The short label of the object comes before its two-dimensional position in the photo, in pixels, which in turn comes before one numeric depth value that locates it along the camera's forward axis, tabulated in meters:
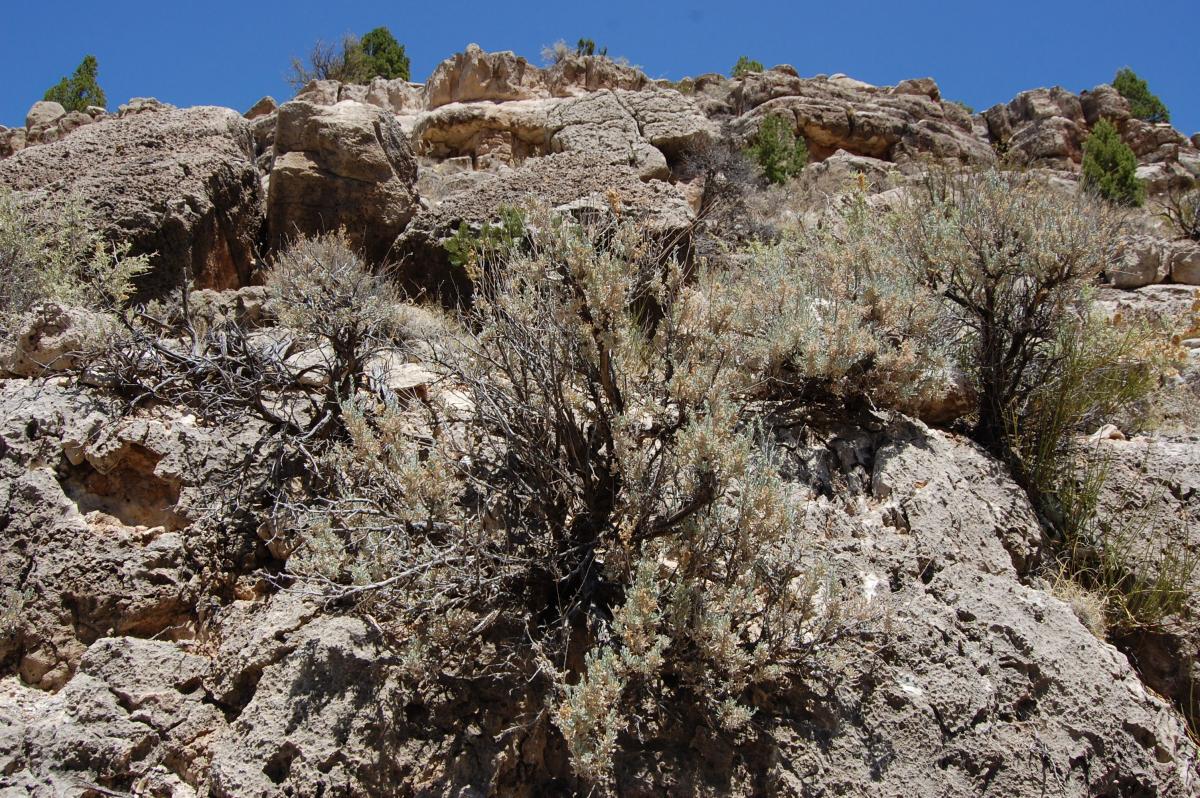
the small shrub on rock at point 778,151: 13.27
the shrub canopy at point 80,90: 18.47
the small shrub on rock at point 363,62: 20.84
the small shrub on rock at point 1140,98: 21.64
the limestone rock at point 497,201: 6.92
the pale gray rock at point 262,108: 18.14
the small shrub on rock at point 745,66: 24.94
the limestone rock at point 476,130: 14.02
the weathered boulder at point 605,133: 9.09
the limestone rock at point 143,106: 8.24
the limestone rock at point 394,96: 17.44
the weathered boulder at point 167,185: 6.41
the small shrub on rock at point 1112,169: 12.81
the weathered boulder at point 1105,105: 20.05
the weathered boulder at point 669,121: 10.34
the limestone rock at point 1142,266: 8.56
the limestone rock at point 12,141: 12.25
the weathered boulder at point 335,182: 7.62
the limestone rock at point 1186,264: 8.59
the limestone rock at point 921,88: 21.38
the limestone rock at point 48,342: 4.30
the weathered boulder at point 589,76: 17.03
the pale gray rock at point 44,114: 13.62
